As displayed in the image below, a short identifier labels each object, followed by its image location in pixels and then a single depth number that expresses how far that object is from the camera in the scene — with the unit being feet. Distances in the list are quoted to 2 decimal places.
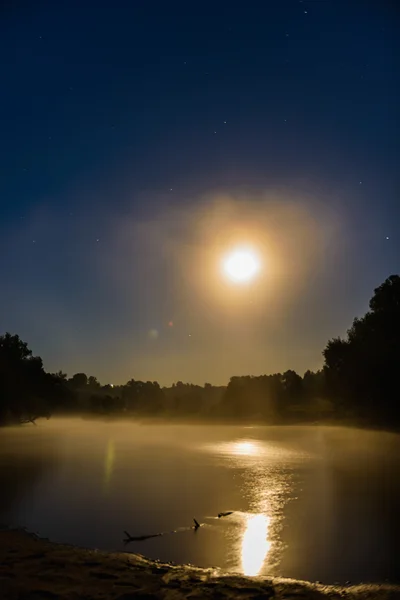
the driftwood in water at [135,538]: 57.36
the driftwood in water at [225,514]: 71.96
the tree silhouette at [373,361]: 239.71
